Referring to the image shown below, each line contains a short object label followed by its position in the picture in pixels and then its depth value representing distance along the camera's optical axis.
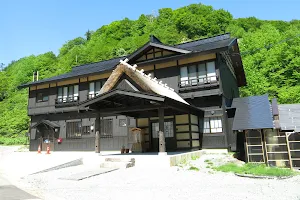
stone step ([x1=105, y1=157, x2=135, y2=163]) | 11.52
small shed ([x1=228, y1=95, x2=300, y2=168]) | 10.60
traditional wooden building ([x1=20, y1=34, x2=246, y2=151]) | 12.53
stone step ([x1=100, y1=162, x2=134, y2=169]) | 11.08
